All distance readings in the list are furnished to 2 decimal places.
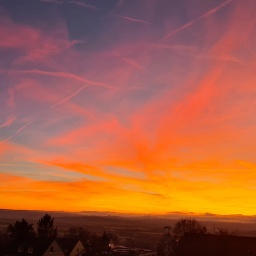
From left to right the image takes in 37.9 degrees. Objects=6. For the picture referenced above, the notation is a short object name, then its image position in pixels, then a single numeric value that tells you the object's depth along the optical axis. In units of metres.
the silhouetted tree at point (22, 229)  101.49
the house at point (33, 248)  83.50
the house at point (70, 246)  90.81
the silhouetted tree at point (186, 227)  103.16
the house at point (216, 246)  74.62
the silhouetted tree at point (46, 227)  113.44
